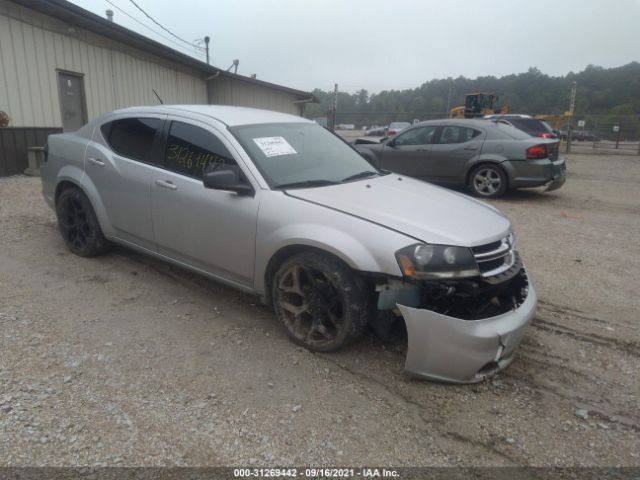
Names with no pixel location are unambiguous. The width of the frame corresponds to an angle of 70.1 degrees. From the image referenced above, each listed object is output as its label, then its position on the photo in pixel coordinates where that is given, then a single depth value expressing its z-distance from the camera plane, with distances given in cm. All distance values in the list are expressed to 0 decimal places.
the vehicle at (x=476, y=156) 809
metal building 895
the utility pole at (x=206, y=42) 2991
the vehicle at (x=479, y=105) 2417
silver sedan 264
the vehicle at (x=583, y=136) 3734
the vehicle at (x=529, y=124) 1538
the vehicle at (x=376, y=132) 4051
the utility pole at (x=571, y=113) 2266
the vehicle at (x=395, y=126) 2944
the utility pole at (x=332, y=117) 2138
